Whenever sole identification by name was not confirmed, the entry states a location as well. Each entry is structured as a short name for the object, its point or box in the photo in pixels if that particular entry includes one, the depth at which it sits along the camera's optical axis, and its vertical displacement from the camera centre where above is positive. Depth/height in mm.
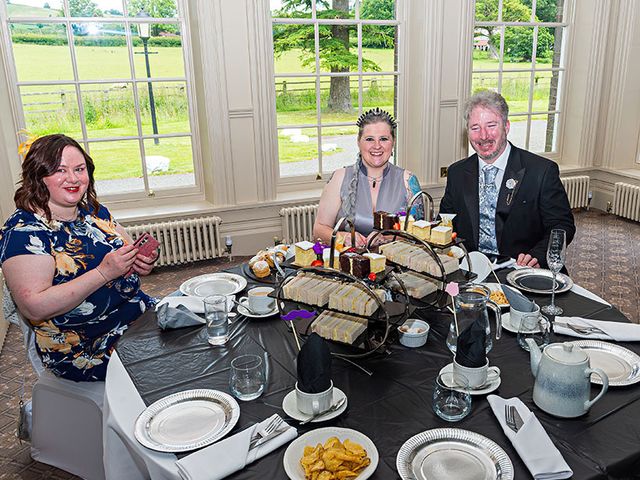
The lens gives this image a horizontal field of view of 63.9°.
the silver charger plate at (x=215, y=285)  2250 -803
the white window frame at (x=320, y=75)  4824 +203
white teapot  1320 -729
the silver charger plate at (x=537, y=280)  2125 -785
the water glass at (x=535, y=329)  1645 -742
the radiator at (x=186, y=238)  4512 -1197
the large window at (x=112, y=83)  4223 +167
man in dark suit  2633 -520
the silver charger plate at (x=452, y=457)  1199 -849
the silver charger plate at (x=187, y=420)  1340 -853
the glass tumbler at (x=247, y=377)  1485 -781
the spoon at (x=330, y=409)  1374 -825
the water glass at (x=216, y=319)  1811 -748
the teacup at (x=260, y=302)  1999 -769
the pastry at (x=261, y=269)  2344 -752
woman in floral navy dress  1903 -603
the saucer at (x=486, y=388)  1456 -818
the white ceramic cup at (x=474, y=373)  1456 -770
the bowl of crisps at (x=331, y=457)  1180 -828
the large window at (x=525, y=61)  5477 +324
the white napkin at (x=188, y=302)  2070 -802
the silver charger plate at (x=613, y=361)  1492 -815
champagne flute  1937 -614
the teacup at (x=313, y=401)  1387 -796
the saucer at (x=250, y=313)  1992 -808
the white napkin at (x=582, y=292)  2080 -805
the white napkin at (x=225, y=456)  1213 -838
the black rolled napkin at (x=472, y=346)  1406 -680
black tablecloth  1255 -840
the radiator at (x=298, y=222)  4819 -1142
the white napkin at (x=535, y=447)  1172 -825
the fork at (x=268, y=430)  1309 -830
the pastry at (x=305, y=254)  1815 -538
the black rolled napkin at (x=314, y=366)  1362 -691
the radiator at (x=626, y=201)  5523 -1189
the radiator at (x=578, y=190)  5918 -1124
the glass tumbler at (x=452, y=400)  1385 -812
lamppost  4434 +413
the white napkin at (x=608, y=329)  1701 -789
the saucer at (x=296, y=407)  1382 -830
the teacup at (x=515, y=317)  1775 -762
